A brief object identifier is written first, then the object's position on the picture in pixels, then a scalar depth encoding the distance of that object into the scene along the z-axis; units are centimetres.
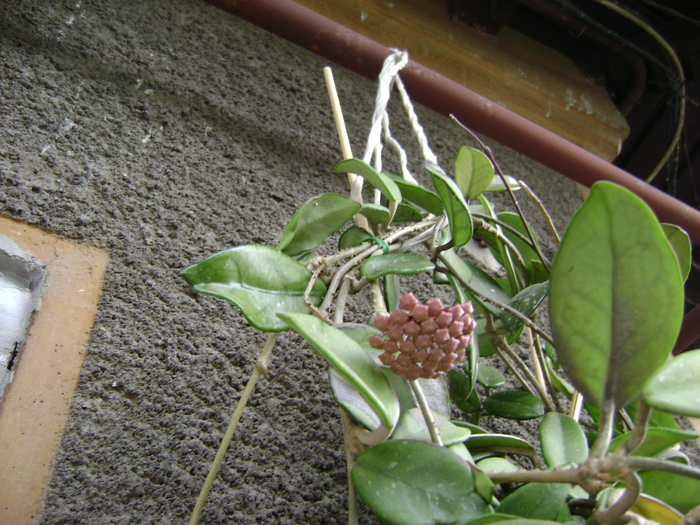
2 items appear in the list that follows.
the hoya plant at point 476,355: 31
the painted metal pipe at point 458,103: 83
